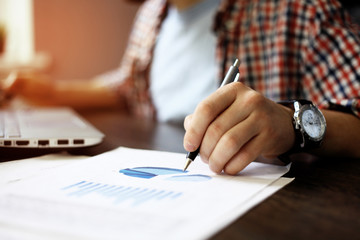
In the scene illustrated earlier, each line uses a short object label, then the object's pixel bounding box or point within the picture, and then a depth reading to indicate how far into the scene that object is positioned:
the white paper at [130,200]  0.29
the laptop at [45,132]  0.53
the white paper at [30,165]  0.43
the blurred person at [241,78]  0.46
